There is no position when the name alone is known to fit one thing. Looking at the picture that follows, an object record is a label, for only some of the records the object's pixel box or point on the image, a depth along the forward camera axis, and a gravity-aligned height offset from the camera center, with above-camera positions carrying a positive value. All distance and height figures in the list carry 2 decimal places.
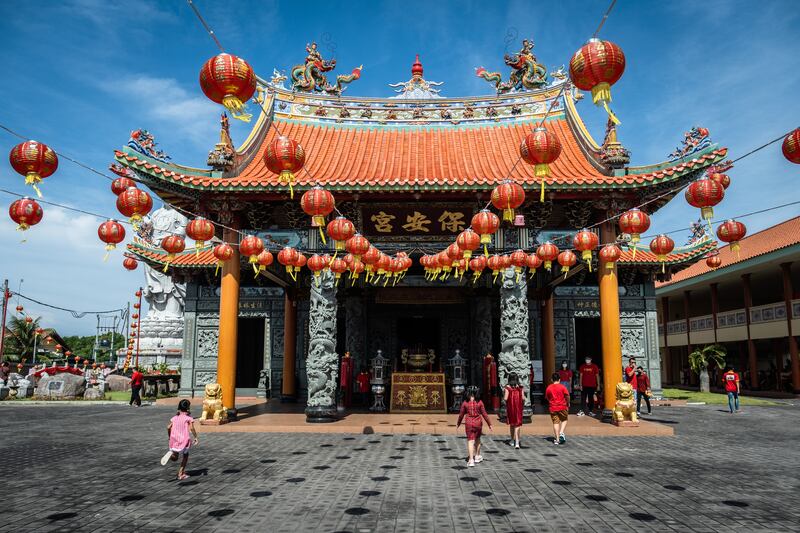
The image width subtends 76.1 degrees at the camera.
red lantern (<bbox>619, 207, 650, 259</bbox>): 10.16 +2.28
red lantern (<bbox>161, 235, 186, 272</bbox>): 10.99 +1.97
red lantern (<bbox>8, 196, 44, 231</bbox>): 8.76 +2.10
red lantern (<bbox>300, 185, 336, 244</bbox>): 9.60 +2.49
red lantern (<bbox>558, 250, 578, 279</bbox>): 11.96 +1.83
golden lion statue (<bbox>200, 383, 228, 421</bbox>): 11.66 -1.54
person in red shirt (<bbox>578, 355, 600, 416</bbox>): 13.51 -1.14
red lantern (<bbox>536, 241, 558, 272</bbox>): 11.73 +1.95
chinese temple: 11.85 +2.78
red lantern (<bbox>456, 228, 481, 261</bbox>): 10.38 +1.93
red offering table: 13.76 -1.51
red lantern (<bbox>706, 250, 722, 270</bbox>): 13.77 +2.04
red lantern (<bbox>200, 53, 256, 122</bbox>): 6.14 +3.07
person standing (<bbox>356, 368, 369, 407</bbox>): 15.44 -1.37
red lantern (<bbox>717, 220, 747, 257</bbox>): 10.52 +2.17
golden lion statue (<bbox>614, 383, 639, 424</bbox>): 11.43 -1.56
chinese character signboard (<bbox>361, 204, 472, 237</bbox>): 12.65 +2.88
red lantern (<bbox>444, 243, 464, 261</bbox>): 11.26 +1.87
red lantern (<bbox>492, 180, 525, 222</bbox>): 9.56 +2.63
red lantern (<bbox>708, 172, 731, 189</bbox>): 10.05 +3.12
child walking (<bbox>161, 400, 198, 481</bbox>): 6.84 -1.33
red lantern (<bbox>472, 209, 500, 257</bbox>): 10.15 +2.24
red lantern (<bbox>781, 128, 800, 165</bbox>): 6.37 +2.38
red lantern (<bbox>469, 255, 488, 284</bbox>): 11.80 +1.69
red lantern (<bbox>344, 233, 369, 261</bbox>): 10.98 +1.96
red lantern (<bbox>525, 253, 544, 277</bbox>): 11.88 +1.75
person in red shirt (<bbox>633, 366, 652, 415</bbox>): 14.35 -1.32
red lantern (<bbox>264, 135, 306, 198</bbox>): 8.01 +2.81
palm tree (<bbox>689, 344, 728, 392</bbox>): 26.62 -1.09
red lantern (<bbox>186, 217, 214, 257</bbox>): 10.36 +2.14
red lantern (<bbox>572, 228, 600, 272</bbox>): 10.76 +1.99
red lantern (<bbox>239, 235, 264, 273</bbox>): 11.27 +1.97
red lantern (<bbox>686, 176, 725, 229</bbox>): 8.87 +2.49
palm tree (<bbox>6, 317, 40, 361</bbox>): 35.22 -0.11
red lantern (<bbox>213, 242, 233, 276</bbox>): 11.84 +1.95
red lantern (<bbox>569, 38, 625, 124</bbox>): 5.90 +3.12
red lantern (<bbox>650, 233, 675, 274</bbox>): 11.12 +2.00
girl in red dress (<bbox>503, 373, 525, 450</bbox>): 9.44 -1.26
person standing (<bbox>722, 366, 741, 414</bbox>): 16.42 -1.58
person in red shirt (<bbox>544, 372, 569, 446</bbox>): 9.68 -1.31
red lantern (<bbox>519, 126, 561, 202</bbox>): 7.64 +2.81
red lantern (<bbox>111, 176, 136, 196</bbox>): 10.14 +2.99
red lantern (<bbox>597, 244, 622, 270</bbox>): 11.74 +1.91
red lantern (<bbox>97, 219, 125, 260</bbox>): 9.95 +2.00
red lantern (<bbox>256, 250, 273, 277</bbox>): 11.88 +1.78
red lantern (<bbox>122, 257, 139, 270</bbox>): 15.94 +2.25
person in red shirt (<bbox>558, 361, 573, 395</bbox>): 13.98 -1.06
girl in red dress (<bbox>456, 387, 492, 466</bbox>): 7.84 -1.30
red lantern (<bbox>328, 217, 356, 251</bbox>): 10.11 +2.10
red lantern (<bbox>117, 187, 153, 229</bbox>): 9.05 +2.34
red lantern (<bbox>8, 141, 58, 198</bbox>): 7.61 +2.61
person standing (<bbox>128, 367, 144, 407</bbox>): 18.00 -1.76
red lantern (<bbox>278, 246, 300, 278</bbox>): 11.54 +1.79
